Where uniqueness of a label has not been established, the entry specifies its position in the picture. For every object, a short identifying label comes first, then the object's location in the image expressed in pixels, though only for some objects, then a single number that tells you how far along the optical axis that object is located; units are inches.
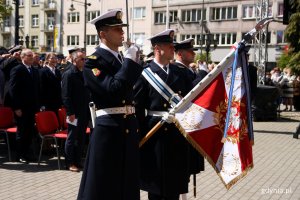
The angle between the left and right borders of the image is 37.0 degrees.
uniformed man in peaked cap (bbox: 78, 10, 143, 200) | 165.0
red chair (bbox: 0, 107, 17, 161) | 341.7
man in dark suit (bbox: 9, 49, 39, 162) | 331.9
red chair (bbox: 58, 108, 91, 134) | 363.6
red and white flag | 187.3
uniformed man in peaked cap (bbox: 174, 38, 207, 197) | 231.5
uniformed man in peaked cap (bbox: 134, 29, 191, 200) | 201.5
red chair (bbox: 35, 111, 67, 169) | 323.3
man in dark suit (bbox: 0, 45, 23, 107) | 394.9
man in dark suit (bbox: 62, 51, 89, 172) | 312.2
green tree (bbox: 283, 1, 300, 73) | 905.5
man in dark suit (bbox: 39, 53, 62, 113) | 379.2
